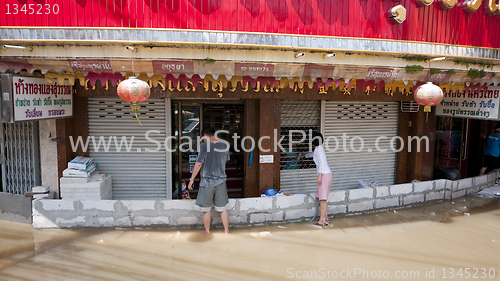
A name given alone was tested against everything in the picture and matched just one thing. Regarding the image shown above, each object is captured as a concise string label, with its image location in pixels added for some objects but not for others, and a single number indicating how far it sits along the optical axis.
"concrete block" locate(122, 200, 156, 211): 5.93
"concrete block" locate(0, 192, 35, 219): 6.53
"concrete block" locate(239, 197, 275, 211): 6.20
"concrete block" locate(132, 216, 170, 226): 5.97
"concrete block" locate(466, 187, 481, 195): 8.62
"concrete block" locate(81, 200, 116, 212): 5.89
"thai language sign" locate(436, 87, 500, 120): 7.34
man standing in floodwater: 5.73
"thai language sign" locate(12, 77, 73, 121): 5.11
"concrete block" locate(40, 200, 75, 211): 5.82
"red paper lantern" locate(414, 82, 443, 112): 5.87
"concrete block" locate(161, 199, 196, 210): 6.00
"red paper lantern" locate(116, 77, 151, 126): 4.87
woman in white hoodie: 6.29
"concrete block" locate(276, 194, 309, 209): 6.41
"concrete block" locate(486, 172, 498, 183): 9.30
